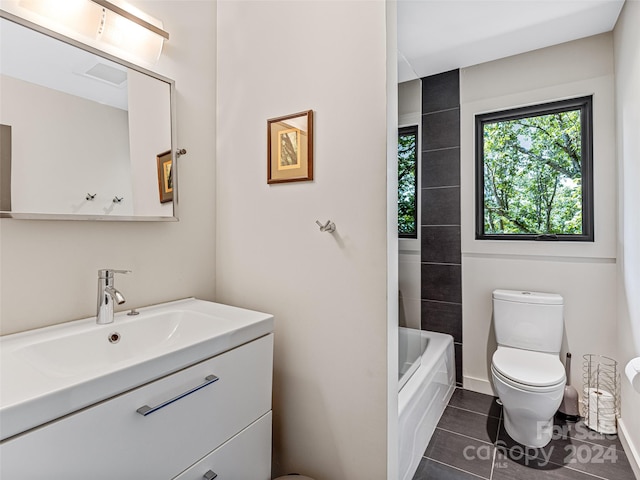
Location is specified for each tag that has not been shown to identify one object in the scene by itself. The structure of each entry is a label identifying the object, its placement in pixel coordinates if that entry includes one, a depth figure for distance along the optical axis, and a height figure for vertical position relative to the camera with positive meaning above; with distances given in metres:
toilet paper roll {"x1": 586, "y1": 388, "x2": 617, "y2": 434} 1.99 -1.06
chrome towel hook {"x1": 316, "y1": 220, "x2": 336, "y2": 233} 1.27 +0.05
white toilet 1.78 -0.75
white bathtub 1.52 -0.84
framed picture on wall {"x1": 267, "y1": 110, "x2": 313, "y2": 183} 1.33 +0.38
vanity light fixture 1.11 +0.79
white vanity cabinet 0.67 -0.47
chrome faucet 1.13 -0.19
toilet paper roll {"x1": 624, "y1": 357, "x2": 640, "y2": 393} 1.28 -0.53
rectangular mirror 1.01 +0.38
